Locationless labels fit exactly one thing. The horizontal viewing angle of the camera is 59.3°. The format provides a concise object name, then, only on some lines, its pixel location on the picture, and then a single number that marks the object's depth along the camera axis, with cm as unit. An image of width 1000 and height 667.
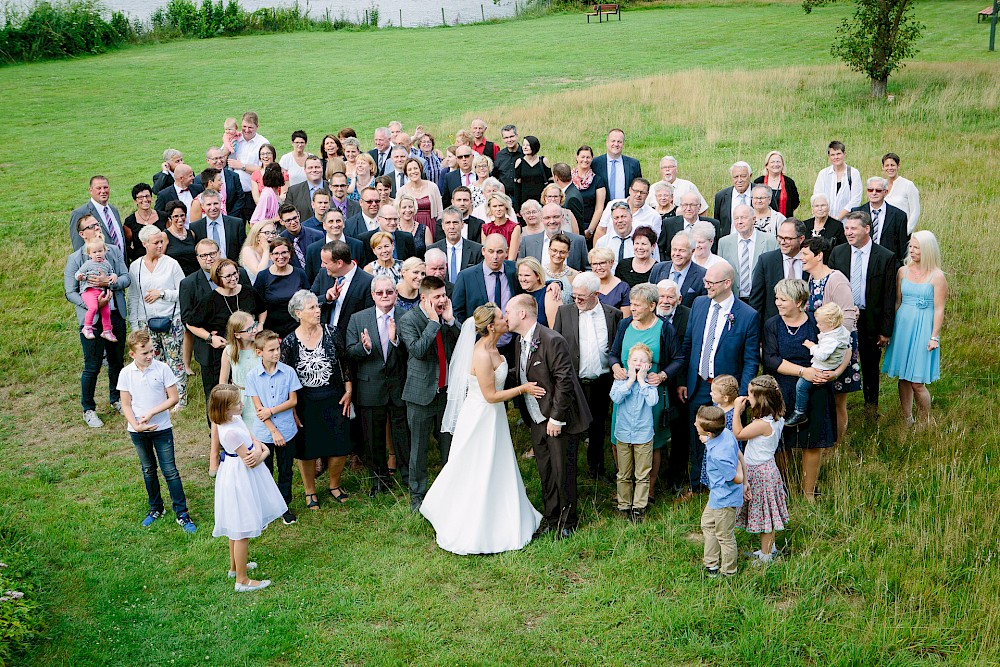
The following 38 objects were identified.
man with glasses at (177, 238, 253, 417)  918
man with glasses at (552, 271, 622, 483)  824
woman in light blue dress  877
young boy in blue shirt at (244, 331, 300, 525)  794
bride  762
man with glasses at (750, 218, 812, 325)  859
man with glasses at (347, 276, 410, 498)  838
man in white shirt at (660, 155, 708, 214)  1121
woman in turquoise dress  781
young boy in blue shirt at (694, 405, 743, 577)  671
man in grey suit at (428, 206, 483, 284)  977
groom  759
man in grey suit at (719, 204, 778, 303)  958
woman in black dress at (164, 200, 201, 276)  1081
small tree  2245
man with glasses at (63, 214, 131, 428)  1037
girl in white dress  710
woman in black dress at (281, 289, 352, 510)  827
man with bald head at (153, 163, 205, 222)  1204
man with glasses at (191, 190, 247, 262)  1107
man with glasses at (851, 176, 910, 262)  1019
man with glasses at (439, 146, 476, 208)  1244
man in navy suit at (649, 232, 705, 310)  861
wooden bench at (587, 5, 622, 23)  4955
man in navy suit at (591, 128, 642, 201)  1253
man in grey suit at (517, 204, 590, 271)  977
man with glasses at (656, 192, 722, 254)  1005
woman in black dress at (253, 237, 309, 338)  932
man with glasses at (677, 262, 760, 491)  785
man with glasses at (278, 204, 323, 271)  1005
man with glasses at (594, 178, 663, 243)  1049
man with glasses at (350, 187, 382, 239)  1048
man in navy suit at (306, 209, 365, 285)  963
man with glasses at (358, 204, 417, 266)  984
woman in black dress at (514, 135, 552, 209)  1297
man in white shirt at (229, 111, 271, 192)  1362
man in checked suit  803
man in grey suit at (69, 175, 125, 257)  1139
